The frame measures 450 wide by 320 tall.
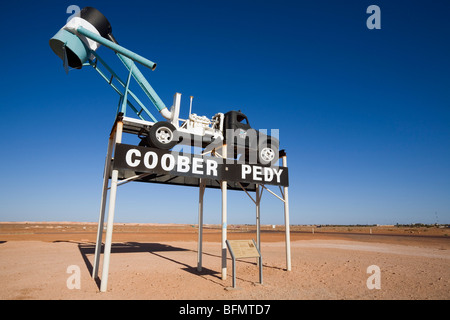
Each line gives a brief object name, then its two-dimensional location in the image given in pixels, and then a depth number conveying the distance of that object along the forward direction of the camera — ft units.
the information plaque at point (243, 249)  26.95
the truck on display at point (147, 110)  34.63
